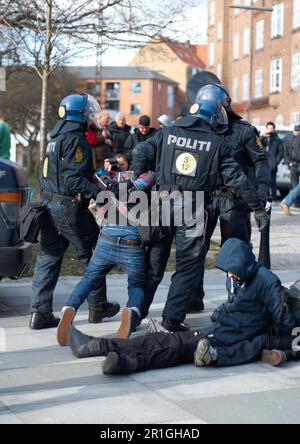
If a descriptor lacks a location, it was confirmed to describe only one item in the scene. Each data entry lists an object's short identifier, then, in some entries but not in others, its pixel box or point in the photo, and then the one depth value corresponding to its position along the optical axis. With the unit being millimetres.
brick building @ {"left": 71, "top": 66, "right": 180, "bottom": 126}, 103750
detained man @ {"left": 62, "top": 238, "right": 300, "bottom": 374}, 6031
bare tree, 14500
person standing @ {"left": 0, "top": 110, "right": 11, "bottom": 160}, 12180
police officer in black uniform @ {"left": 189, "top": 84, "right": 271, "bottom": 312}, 7328
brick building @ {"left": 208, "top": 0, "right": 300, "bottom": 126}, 48062
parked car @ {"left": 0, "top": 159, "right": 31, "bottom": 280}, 7320
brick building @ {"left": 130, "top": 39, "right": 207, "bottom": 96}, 103562
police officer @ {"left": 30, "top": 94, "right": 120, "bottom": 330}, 7059
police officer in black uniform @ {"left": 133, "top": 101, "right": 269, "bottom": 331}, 6754
